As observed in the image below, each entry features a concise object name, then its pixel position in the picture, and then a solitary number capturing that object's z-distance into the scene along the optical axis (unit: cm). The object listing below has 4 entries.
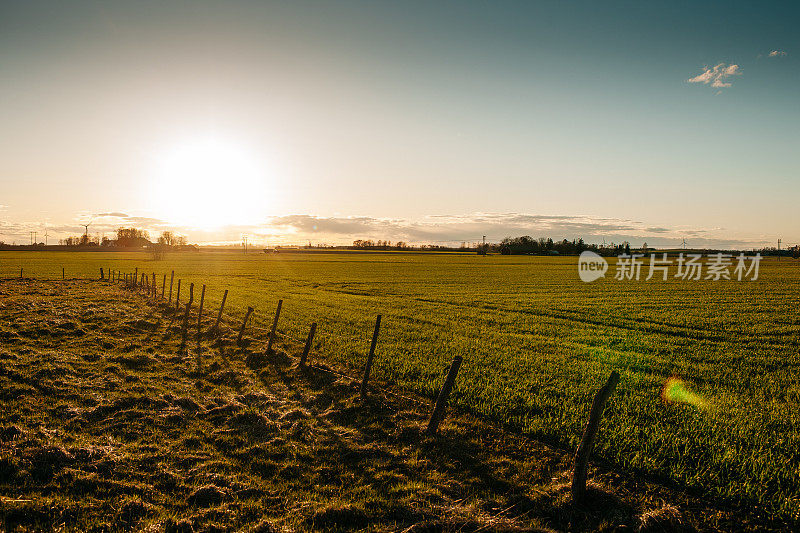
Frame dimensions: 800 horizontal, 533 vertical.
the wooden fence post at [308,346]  1422
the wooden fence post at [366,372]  1179
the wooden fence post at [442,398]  927
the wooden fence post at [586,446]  691
